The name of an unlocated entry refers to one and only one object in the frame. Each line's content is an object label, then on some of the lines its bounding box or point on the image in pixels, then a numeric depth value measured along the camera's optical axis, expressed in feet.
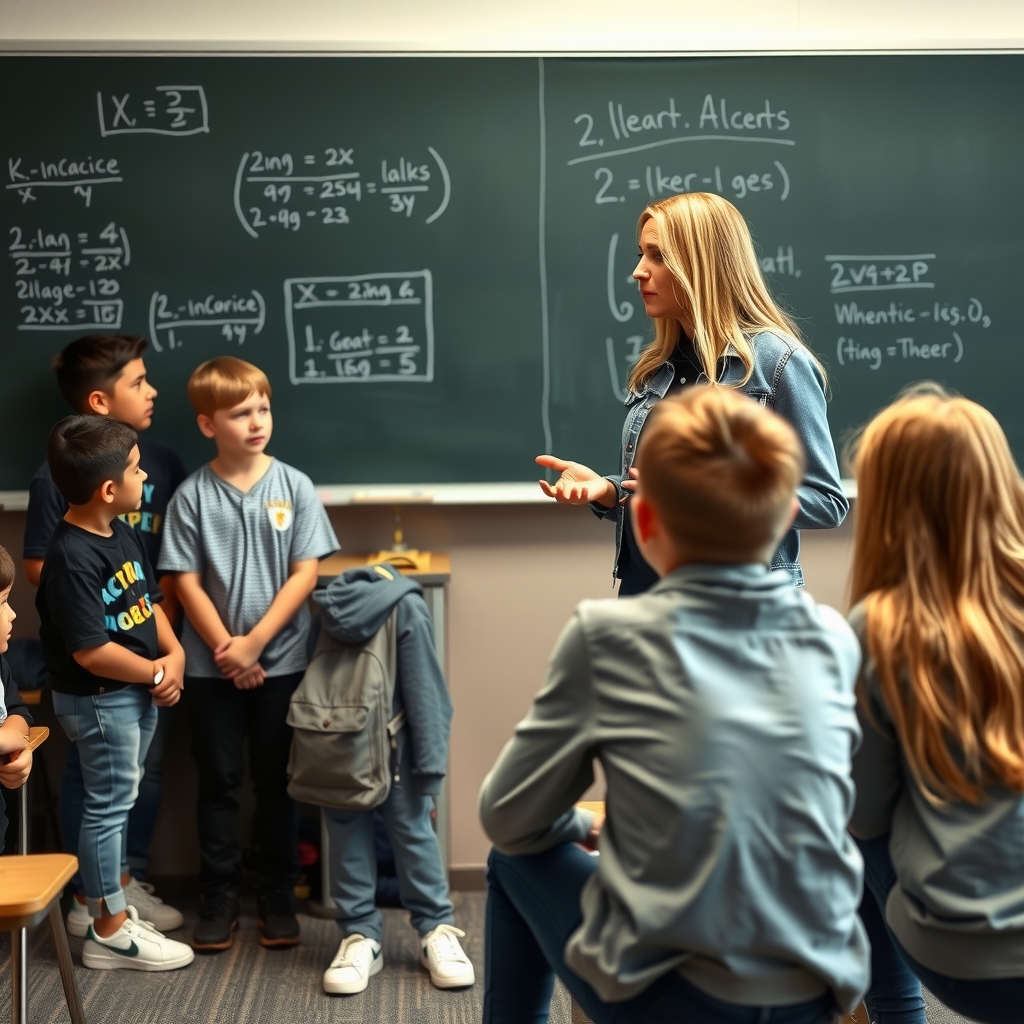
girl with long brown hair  4.52
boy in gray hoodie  9.19
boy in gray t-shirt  9.72
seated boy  4.04
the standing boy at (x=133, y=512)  9.77
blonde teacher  7.23
